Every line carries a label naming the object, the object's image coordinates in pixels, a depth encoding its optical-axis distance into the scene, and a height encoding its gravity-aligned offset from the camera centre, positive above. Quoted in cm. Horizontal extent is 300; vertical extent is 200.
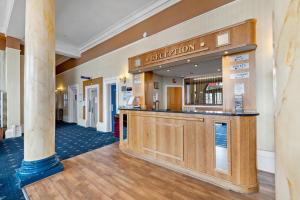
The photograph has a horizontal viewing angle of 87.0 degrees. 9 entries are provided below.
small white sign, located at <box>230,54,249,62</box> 317 +84
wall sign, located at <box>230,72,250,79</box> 317 +48
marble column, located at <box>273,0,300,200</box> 51 -1
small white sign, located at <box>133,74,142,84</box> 532 +69
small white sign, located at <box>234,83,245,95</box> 321 +20
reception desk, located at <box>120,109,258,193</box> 232 -80
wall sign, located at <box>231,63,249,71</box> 316 +66
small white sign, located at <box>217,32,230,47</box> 305 +117
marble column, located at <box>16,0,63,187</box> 270 +10
